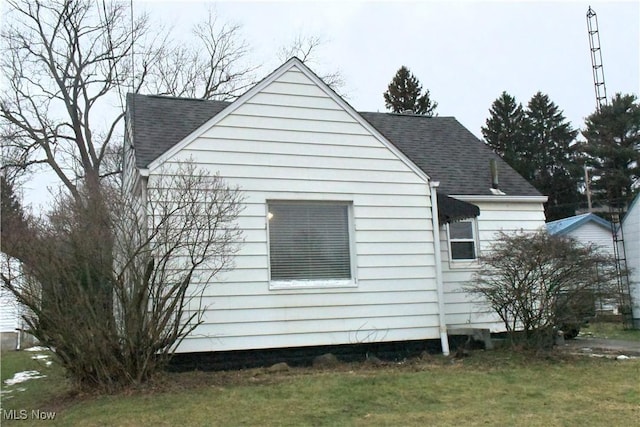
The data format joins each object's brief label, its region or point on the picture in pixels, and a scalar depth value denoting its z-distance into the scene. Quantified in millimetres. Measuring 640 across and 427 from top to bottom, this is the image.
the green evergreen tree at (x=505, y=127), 53188
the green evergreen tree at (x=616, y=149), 43156
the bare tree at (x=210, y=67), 29609
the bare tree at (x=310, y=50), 30750
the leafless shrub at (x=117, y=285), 7156
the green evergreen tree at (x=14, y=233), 7254
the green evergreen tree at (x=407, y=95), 46719
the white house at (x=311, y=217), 9055
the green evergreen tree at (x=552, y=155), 48500
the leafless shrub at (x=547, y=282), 9195
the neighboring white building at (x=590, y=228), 29022
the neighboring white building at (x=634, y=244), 15773
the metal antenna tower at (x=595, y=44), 30688
